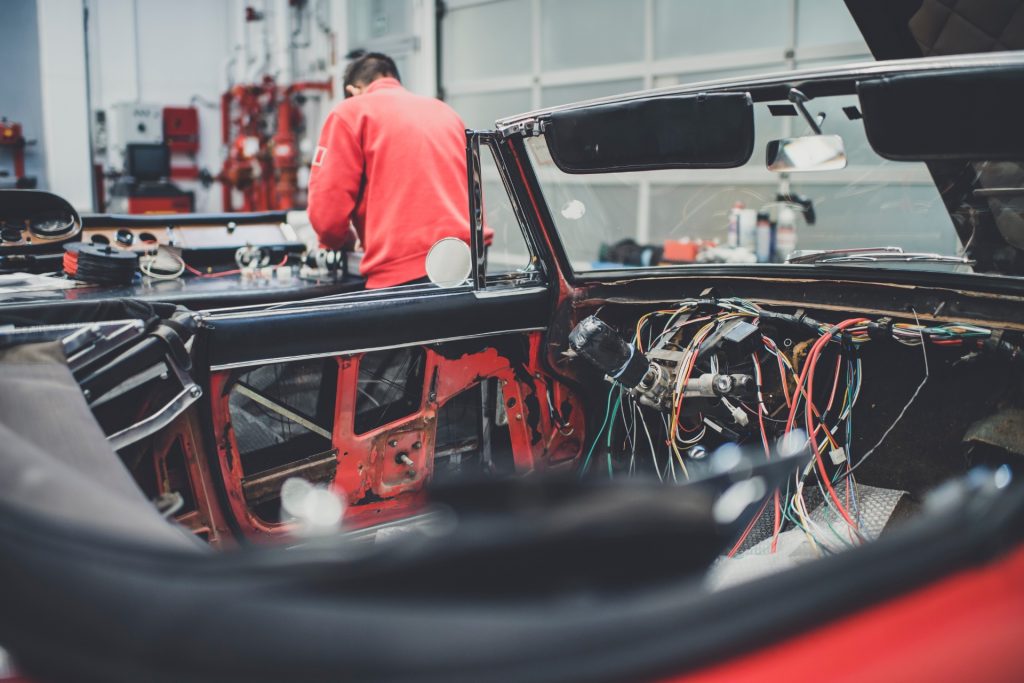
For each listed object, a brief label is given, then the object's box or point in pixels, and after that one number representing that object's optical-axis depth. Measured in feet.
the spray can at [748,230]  17.52
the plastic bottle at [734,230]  17.74
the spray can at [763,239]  17.31
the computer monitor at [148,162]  30.86
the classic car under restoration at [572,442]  2.10
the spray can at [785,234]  17.26
